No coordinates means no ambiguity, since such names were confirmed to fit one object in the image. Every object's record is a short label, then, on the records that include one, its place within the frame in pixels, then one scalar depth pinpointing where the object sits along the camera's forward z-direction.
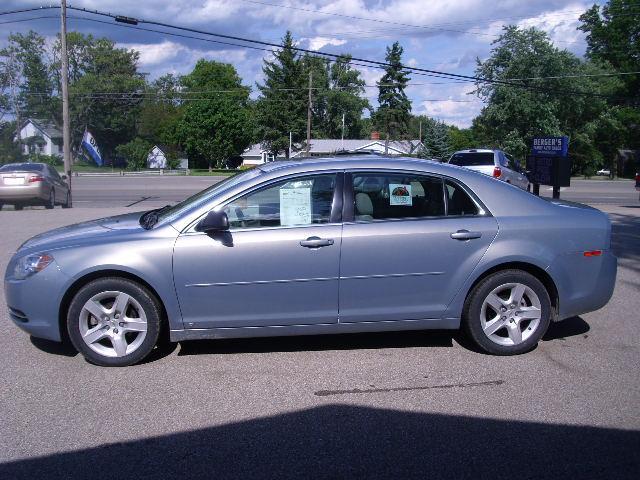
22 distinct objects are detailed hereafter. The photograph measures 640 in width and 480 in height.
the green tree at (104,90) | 81.12
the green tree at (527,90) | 43.44
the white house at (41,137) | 79.12
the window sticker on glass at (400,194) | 5.61
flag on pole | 34.31
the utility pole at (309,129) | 47.83
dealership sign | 14.33
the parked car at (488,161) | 20.95
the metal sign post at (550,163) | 13.65
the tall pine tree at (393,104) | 64.69
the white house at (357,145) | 66.38
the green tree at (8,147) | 55.05
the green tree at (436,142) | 46.56
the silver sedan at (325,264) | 5.28
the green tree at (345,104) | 94.81
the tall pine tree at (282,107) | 67.56
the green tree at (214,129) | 72.62
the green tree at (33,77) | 77.29
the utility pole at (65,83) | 24.34
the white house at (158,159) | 82.56
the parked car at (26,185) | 18.48
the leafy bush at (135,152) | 80.62
